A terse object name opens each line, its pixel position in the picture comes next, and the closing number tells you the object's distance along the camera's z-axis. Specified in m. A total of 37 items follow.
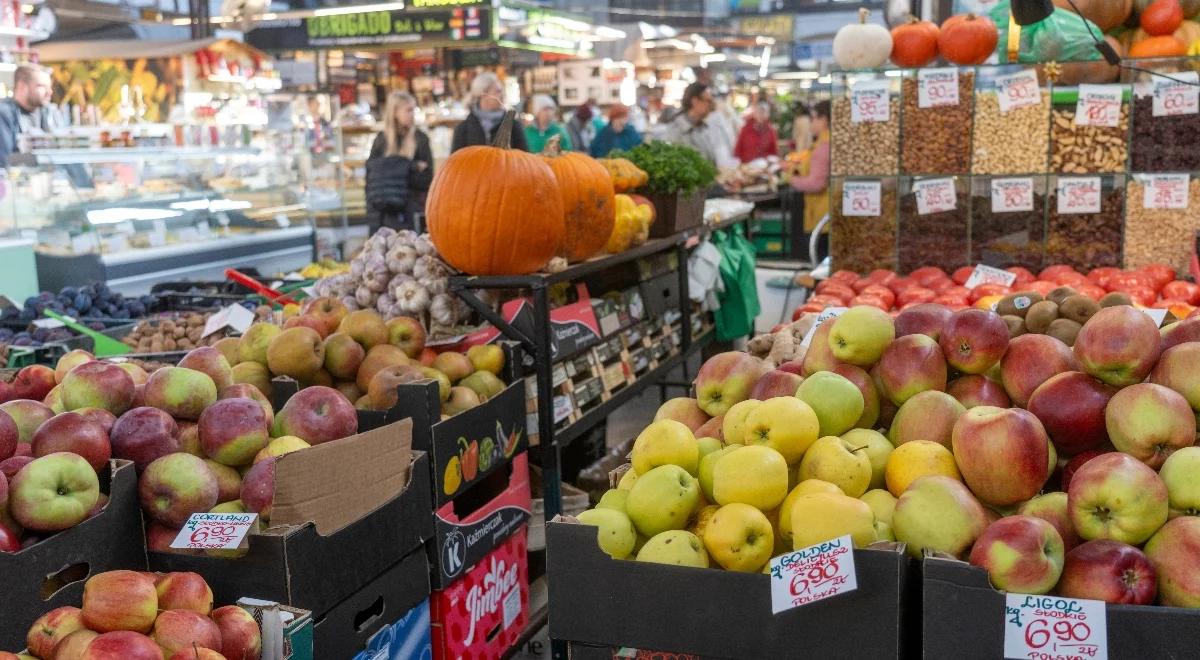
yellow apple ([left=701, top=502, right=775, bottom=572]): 1.63
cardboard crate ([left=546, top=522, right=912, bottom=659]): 1.54
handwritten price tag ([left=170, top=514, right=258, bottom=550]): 2.15
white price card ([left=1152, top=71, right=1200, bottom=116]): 4.29
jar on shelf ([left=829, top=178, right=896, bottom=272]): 4.72
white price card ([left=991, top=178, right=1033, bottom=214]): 4.51
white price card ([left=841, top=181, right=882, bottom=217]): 4.72
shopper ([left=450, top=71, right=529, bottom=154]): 8.48
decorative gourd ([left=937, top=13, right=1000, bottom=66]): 4.52
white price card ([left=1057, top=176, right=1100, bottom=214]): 4.43
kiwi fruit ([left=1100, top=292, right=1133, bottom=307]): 2.76
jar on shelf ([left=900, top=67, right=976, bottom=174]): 4.52
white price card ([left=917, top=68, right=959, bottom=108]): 4.51
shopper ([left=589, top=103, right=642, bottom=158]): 11.55
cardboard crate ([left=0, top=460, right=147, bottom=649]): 1.94
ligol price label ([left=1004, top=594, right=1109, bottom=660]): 1.44
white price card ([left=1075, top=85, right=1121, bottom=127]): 4.36
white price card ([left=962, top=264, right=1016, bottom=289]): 4.27
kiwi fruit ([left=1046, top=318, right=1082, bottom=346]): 2.32
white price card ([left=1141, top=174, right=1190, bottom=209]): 4.35
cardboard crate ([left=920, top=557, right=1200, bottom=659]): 1.42
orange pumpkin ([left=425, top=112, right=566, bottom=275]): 3.75
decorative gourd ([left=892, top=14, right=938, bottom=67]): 4.64
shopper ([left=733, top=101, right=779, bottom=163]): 13.74
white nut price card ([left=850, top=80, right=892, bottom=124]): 4.62
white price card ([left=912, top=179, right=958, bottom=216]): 4.61
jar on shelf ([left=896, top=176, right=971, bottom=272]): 4.62
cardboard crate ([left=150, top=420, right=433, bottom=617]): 2.22
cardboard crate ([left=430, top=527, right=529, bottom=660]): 3.03
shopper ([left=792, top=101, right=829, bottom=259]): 10.28
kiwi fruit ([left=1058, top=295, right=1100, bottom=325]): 2.50
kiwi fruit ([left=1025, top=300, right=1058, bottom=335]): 2.50
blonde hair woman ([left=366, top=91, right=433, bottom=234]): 8.75
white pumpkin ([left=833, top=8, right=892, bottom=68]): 4.60
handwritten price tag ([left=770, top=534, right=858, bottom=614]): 1.51
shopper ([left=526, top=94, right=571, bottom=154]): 11.70
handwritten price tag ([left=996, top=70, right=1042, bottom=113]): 4.43
